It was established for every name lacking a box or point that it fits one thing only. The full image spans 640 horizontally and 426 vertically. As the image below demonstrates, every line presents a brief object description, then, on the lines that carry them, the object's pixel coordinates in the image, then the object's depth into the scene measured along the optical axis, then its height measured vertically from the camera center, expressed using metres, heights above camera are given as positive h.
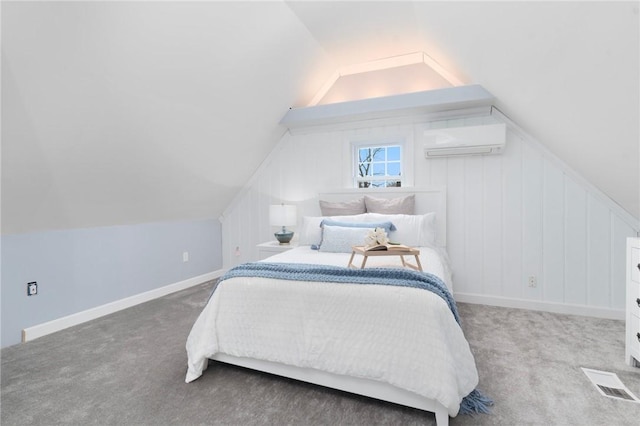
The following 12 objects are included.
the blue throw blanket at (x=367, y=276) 1.54 -0.39
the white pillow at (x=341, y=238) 2.65 -0.27
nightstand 3.33 -0.43
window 3.56 +0.50
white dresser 1.84 -0.61
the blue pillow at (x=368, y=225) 2.76 -0.16
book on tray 1.99 -0.27
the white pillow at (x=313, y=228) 3.00 -0.20
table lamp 3.51 -0.10
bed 1.40 -0.65
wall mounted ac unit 2.84 +0.64
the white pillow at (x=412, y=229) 2.78 -0.20
